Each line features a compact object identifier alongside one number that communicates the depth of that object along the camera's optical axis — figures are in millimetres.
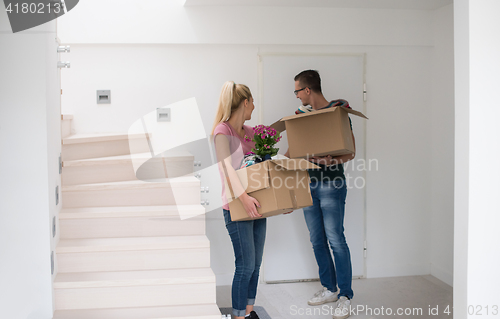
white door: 3430
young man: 2891
